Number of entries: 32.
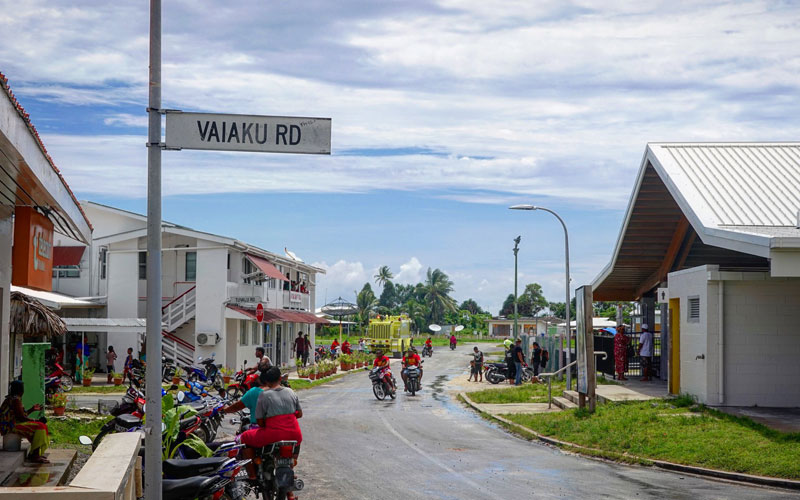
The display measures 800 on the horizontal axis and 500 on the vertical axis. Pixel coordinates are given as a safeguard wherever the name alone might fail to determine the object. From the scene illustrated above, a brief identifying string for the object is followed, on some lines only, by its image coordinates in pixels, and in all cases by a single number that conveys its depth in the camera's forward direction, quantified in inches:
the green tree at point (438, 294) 5300.2
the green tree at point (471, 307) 6713.1
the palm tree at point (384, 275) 6082.7
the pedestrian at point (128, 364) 1113.1
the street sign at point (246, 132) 266.5
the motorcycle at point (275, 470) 374.6
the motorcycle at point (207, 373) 1062.4
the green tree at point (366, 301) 4293.8
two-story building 1454.2
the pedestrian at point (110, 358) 1323.7
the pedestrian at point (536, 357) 1357.0
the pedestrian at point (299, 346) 1759.4
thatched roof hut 677.9
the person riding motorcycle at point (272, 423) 381.1
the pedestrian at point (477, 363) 1492.4
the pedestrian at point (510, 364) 1363.2
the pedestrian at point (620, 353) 1097.4
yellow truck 2314.2
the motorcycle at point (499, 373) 1402.6
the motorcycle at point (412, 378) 1166.3
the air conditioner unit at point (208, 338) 1434.5
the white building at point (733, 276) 730.8
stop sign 1300.4
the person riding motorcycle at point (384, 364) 1074.1
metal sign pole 262.4
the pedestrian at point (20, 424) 475.5
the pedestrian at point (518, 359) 1321.4
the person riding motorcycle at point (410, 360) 1173.1
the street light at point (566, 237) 1100.5
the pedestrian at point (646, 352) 1044.5
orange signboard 419.8
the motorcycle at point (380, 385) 1078.4
